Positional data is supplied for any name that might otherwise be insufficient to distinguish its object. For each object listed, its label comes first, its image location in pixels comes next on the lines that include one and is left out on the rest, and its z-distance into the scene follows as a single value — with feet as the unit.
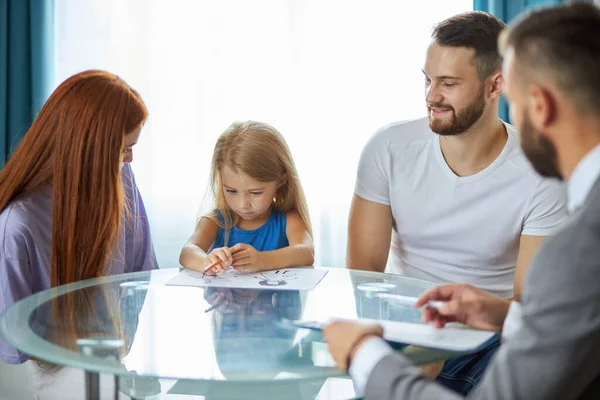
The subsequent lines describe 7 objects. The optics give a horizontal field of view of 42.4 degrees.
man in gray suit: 3.50
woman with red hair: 6.42
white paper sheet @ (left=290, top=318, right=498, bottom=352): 4.45
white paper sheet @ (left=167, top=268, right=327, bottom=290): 6.32
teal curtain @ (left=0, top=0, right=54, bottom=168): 12.17
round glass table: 4.35
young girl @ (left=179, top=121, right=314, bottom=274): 7.83
